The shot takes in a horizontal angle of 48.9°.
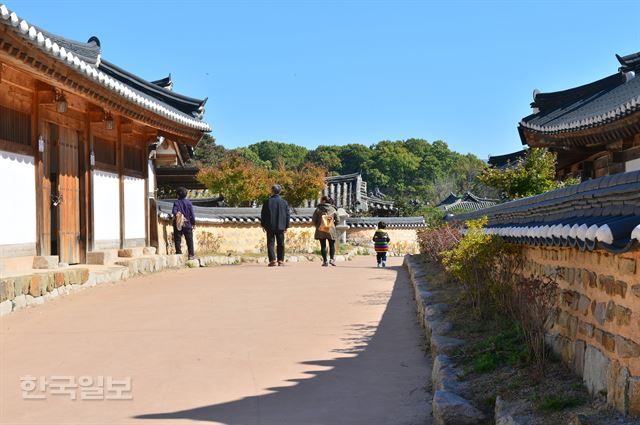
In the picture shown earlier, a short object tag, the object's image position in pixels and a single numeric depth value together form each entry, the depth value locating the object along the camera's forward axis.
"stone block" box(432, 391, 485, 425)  4.50
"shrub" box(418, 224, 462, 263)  12.55
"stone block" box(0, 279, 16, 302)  8.84
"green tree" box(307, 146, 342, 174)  91.47
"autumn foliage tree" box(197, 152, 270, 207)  30.14
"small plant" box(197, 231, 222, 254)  23.03
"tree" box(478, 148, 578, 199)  17.11
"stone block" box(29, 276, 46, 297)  9.80
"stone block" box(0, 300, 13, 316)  8.89
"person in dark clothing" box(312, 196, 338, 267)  18.66
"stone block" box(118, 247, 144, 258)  16.05
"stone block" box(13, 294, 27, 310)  9.30
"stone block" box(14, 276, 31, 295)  9.31
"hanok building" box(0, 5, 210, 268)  10.80
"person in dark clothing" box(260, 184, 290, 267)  17.47
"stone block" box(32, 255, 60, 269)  11.62
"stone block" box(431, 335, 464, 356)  6.23
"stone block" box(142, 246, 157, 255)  17.46
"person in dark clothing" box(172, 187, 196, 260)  17.50
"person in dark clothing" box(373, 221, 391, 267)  20.36
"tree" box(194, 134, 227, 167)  59.03
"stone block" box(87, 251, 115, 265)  14.36
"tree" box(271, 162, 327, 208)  33.69
